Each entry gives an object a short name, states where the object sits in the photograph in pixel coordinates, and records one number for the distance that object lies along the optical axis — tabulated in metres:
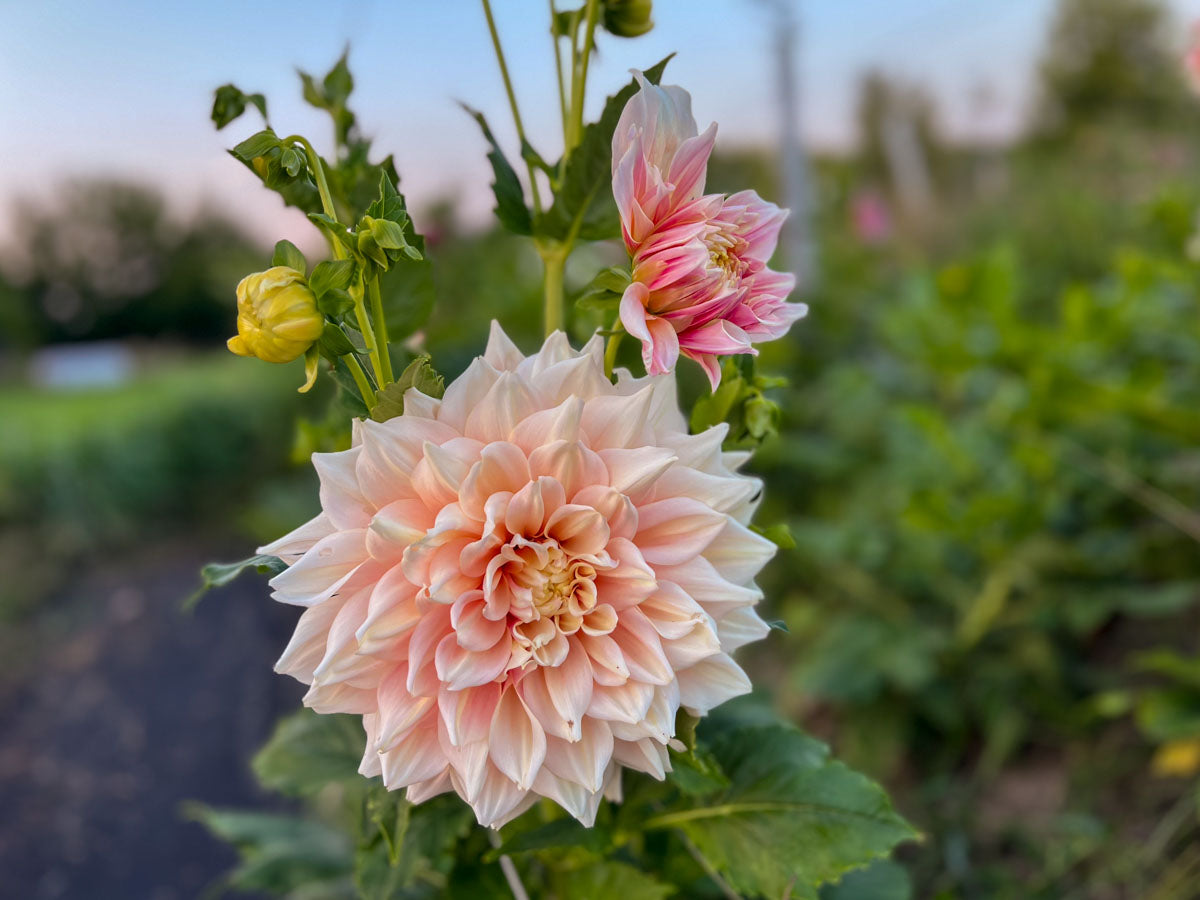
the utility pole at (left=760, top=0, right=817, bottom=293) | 3.06
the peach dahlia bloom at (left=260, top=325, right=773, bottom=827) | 0.43
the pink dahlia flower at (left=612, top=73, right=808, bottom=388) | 0.44
